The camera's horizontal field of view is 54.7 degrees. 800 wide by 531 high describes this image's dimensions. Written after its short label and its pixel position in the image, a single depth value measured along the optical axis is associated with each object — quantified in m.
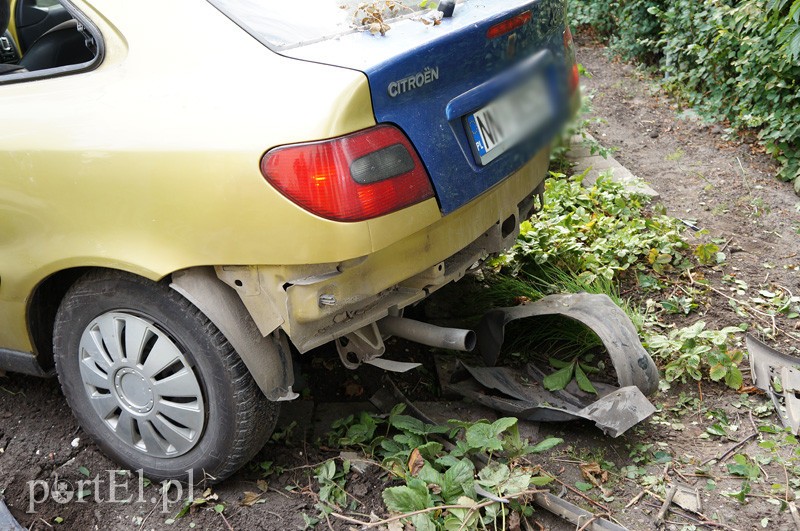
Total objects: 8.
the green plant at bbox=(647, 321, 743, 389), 3.09
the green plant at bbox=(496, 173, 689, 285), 3.87
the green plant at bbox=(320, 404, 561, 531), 2.40
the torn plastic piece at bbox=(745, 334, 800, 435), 2.88
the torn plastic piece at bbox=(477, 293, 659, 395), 2.85
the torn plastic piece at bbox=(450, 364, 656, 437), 2.67
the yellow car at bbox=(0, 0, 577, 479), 2.14
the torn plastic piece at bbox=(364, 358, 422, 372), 2.67
